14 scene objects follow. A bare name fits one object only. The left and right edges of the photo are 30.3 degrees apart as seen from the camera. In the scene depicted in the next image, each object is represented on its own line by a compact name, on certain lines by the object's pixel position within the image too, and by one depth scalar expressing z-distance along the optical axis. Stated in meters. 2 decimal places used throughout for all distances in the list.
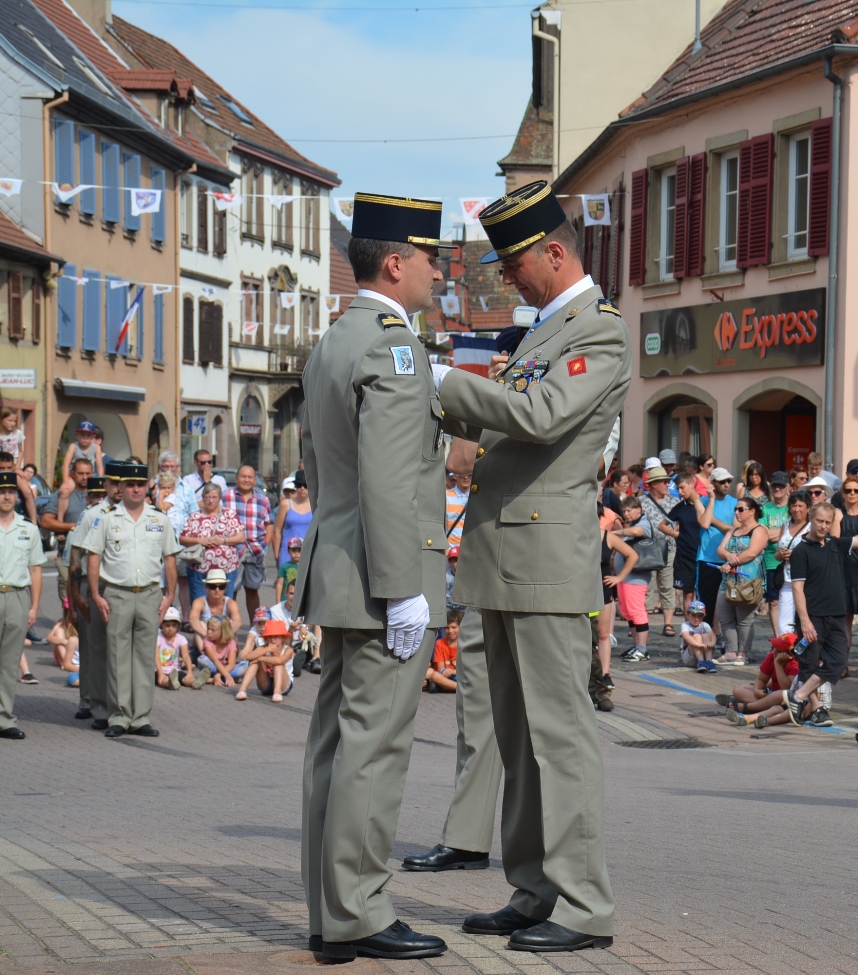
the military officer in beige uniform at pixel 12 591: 11.54
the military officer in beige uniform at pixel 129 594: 11.70
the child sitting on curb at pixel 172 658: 14.13
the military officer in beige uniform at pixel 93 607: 11.99
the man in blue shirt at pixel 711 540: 16.19
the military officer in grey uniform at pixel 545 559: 4.30
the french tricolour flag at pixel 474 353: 6.49
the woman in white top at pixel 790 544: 14.48
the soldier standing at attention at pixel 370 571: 4.14
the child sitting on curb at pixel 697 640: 15.23
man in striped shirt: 13.10
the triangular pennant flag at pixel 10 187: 32.35
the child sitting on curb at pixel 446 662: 14.14
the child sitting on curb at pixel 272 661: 13.74
